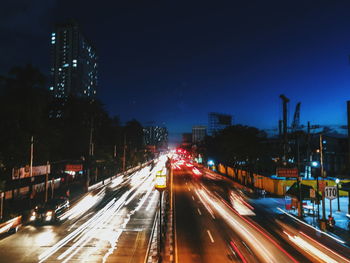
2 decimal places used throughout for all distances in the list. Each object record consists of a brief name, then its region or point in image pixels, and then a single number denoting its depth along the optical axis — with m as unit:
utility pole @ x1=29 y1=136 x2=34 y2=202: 28.52
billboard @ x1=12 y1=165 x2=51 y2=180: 27.54
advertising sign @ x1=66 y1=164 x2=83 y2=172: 38.22
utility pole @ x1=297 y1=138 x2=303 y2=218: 28.27
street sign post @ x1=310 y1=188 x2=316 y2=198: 27.12
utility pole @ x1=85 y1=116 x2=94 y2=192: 42.00
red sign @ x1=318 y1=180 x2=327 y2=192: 25.28
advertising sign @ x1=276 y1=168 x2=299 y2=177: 31.93
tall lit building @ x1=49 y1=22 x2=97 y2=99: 178.38
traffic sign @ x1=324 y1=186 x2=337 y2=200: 23.73
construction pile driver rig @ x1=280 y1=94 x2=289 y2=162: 48.06
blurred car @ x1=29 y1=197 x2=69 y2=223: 23.69
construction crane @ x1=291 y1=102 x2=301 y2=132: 131.61
